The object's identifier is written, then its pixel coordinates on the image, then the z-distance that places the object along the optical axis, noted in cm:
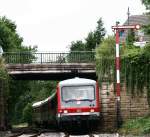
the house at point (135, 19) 7589
